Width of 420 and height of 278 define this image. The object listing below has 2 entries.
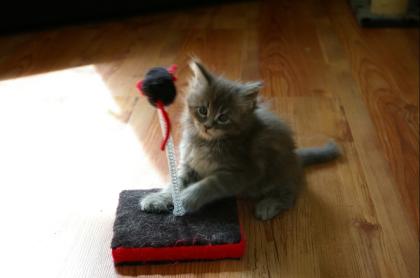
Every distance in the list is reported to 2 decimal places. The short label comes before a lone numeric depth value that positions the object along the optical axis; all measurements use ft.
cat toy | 3.61
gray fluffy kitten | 3.85
